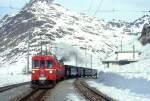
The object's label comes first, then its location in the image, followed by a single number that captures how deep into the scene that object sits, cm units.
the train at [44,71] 2777
